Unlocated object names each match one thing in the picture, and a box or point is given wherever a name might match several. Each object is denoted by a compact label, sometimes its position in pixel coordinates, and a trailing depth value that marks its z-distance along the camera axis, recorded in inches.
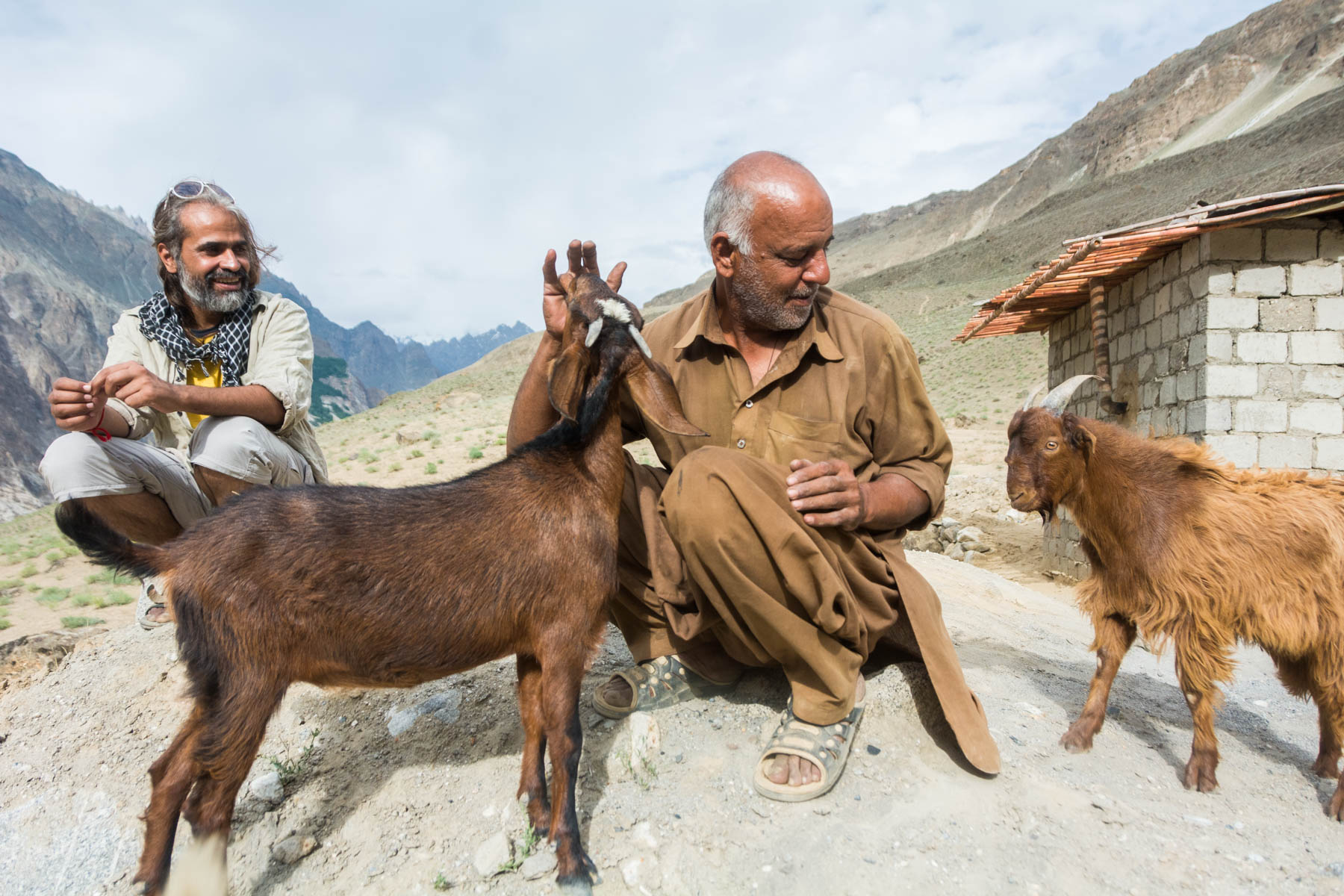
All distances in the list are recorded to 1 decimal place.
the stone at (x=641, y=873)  87.4
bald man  100.2
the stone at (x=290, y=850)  93.7
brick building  263.6
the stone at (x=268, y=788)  105.7
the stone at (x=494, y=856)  88.3
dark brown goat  78.0
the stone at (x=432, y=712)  123.3
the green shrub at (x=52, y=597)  421.8
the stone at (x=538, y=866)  87.7
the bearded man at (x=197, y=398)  125.6
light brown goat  119.6
